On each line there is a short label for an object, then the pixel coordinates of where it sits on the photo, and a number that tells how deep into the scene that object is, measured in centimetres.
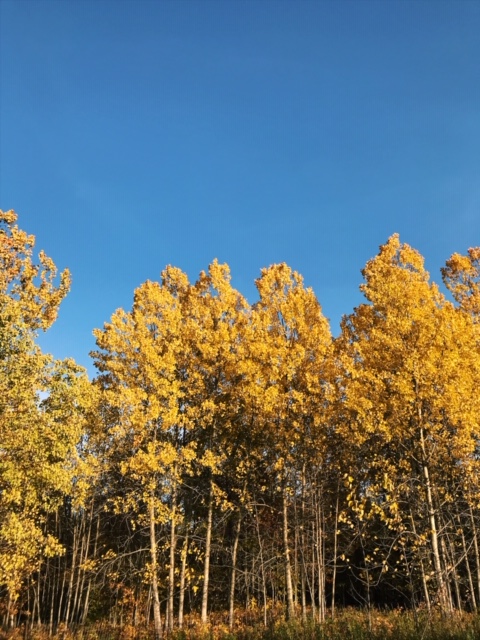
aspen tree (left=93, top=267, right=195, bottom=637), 1332
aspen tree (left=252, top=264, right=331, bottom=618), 1402
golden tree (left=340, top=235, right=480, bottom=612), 1110
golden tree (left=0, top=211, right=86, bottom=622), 1073
